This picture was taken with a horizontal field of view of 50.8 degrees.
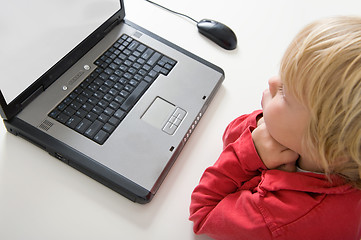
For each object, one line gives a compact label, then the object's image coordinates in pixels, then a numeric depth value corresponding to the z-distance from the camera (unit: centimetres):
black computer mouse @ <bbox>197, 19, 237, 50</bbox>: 88
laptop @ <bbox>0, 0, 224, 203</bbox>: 61
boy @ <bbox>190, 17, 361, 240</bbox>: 44
